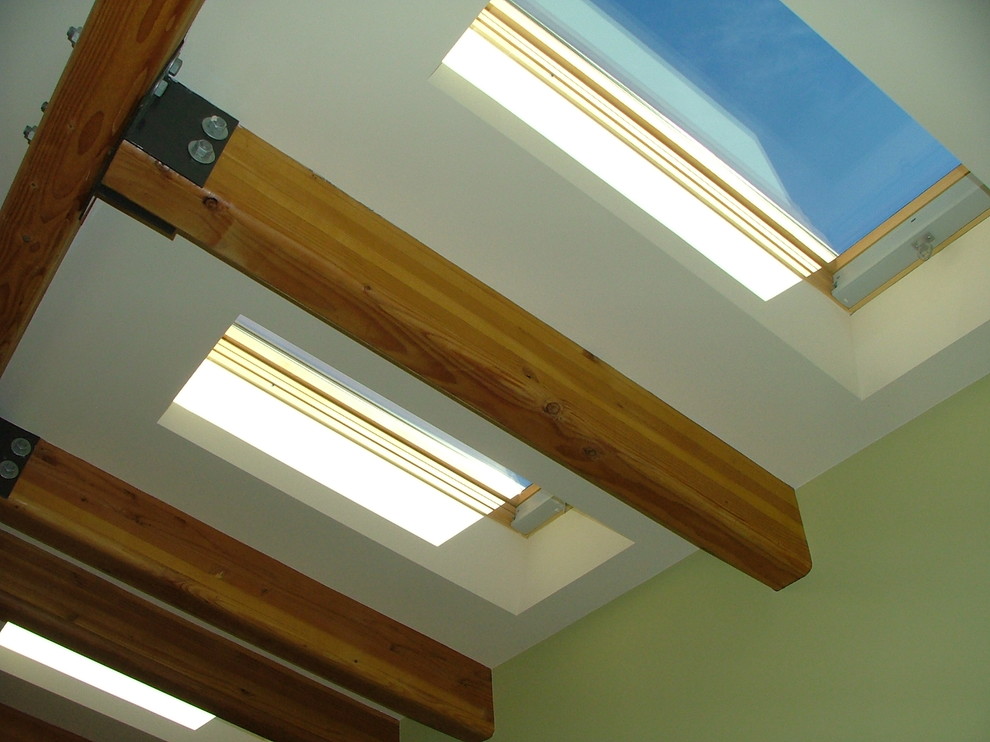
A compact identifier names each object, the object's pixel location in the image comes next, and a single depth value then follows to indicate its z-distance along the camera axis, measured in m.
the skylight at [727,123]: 2.01
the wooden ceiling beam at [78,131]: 1.59
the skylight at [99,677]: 4.18
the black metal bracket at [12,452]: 2.75
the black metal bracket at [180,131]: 1.86
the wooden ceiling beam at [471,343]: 1.91
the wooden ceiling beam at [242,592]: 2.82
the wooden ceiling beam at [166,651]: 3.33
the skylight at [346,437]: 2.86
